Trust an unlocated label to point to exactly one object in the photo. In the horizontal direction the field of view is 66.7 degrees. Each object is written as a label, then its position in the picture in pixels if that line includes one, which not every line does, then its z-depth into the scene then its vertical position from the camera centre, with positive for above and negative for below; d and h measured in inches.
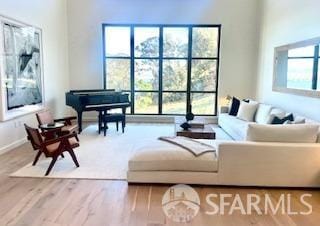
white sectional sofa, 121.8 -38.7
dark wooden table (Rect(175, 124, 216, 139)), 166.8 -33.3
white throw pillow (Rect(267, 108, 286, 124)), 175.4 -20.4
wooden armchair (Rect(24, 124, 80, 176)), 138.9 -35.9
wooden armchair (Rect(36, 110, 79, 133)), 172.0 -27.5
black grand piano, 222.7 -15.5
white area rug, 138.9 -49.1
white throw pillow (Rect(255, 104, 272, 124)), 199.6 -23.1
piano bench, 222.0 -31.7
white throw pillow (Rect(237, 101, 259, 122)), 222.7 -23.2
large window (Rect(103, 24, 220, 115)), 280.4 +22.4
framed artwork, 172.5 +11.0
